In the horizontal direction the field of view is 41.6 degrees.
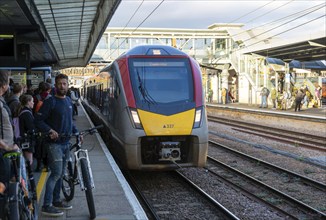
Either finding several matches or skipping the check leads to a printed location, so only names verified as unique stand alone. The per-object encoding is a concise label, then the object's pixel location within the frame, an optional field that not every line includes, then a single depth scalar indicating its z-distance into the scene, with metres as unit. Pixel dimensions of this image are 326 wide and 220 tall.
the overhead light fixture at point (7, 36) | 13.82
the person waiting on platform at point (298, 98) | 26.38
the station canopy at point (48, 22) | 12.11
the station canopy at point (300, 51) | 24.08
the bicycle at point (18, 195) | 3.74
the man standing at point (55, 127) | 5.24
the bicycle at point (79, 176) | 5.22
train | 8.14
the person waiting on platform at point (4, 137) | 3.70
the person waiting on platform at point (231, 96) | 42.60
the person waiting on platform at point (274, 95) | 29.96
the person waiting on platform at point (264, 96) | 31.16
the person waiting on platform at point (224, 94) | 39.94
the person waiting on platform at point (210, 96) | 45.78
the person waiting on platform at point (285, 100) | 27.86
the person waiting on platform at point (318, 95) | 29.64
